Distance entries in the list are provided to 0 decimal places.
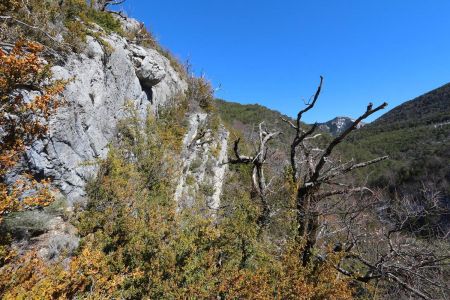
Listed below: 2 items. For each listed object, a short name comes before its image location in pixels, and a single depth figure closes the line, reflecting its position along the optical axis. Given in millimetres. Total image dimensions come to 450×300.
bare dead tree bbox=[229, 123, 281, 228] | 8955
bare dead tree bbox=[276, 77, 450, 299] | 7492
